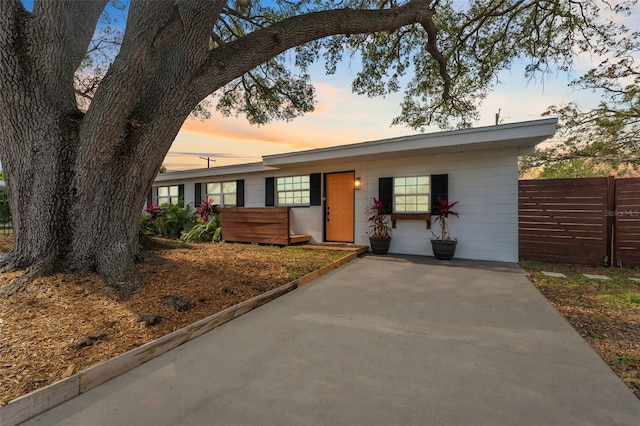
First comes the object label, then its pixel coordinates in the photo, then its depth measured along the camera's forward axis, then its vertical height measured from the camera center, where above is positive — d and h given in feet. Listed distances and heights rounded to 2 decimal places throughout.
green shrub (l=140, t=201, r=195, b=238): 32.36 -1.37
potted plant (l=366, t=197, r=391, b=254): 23.29 -1.82
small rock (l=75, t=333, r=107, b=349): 7.17 -3.36
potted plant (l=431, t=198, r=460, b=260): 20.80 -2.43
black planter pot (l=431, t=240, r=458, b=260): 20.75 -3.03
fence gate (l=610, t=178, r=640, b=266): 18.12 -1.02
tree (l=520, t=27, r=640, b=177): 27.30 +9.12
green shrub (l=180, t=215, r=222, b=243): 29.86 -2.64
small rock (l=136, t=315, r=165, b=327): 8.62 -3.35
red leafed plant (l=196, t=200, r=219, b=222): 32.63 -0.30
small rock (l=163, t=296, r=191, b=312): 9.86 -3.29
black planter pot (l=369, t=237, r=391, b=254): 23.20 -3.05
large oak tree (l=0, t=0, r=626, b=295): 10.39 +3.79
